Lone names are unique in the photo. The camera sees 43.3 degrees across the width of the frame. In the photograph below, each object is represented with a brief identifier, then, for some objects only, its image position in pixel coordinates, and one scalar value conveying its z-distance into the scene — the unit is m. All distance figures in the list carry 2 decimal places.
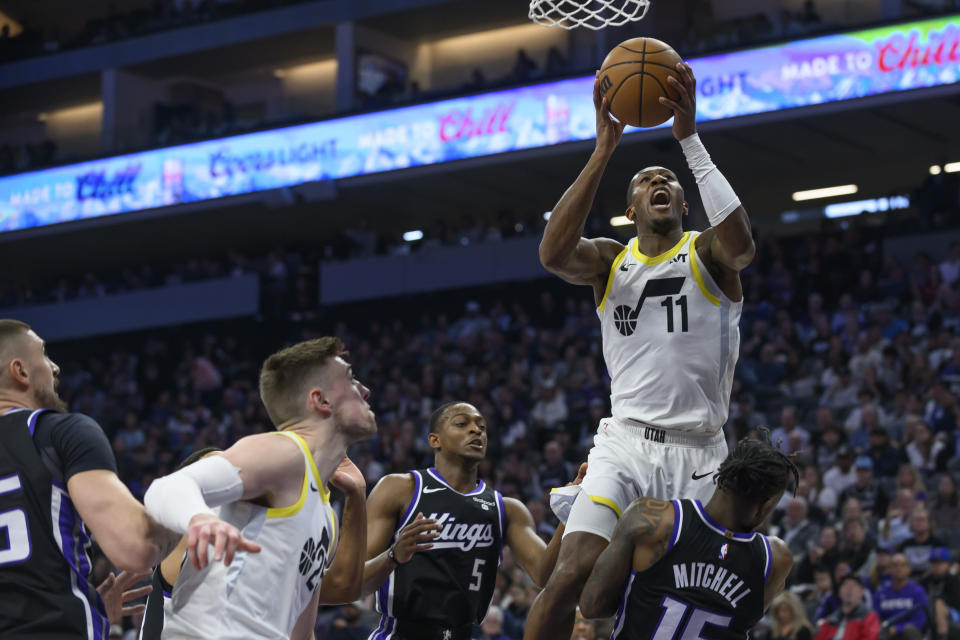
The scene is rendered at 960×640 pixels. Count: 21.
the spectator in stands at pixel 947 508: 12.01
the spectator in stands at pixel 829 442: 13.59
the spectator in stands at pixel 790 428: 13.83
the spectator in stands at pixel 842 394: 15.08
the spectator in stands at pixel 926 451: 12.90
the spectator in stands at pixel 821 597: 11.08
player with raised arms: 5.52
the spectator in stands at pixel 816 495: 12.52
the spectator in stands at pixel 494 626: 11.45
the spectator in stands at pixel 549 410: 17.28
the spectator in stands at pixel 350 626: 12.00
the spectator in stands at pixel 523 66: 23.19
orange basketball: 5.73
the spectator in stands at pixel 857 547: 11.49
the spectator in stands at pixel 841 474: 12.99
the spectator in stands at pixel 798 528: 12.20
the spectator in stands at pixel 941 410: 13.42
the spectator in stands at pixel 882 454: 13.10
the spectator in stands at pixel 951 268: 17.00
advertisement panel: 18.98
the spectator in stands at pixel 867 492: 12.47
